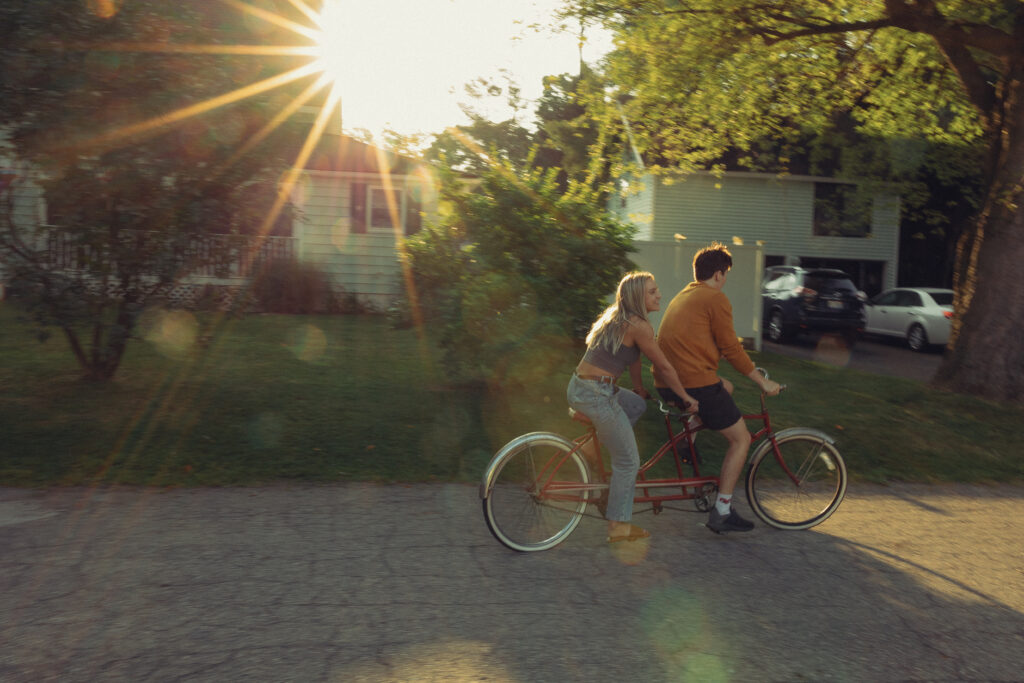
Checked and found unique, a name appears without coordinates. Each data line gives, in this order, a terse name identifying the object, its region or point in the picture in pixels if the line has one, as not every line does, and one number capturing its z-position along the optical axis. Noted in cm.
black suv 1977
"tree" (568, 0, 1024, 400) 1146
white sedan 2009
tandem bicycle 534
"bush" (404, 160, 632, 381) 928
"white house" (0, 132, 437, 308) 2122
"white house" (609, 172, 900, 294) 3011
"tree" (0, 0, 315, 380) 788
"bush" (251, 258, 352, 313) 1914
